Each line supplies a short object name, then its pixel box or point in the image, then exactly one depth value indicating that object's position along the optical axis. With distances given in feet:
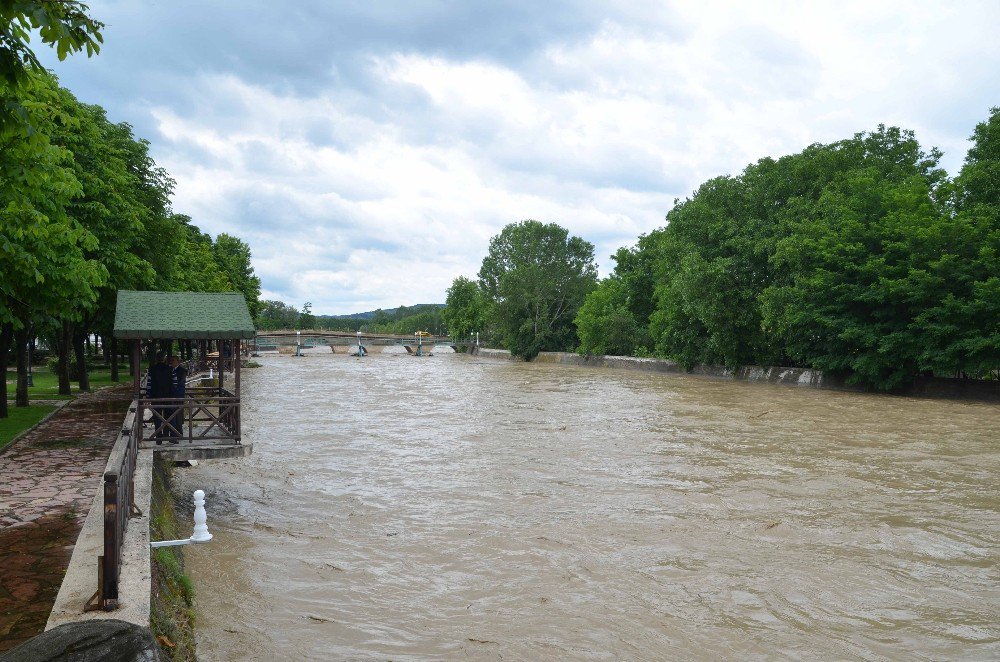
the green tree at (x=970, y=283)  100.27
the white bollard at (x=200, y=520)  30.04
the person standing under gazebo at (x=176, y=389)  41.16
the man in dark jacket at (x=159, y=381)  43.30
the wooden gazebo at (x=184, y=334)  40.32
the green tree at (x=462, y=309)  372.38
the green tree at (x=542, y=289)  263.29
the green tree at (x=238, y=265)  207.62
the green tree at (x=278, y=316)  455.63
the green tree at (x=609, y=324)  209.15
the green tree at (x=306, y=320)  507.30
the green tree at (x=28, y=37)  14.53
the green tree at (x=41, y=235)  32.22
